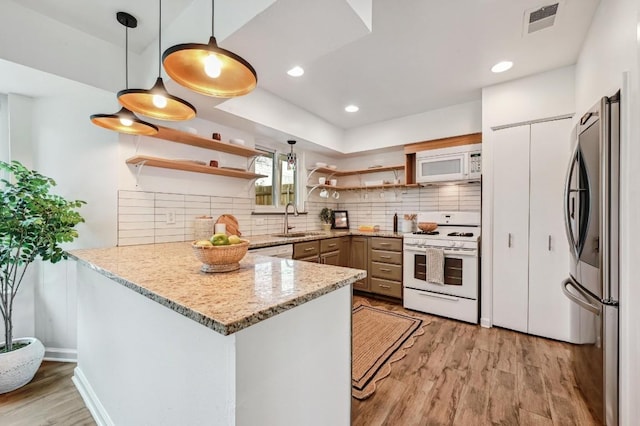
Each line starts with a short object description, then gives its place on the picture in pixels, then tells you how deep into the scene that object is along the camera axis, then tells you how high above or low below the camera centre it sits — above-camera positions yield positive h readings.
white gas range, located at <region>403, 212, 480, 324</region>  2.83 -0.63
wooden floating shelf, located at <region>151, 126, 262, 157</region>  2.35 +0.67
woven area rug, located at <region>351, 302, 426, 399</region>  1.91 -1.19
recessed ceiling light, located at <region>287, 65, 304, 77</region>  2.47 +1.31
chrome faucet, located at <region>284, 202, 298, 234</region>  3.58 -0.07
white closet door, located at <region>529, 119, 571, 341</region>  2.42 -0.21
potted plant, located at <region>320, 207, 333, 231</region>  4.34 -0.12
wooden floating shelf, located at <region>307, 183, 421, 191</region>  3.79 +0.37
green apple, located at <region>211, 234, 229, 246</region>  1.22 -0.14
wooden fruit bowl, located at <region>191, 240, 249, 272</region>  1.19 -0.21
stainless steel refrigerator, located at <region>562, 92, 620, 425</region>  1.35 -0.20
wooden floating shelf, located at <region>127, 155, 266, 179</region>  2.24 +0.41
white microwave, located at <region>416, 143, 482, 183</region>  3.13 +0.58
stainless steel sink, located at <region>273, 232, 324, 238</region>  3.48 -0.32
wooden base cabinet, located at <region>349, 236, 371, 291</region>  3.67 -0.63
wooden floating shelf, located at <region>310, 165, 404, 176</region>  3.97 +0.64
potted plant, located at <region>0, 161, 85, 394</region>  1.80 -0.16
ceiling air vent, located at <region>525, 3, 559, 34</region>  1.74 +1.32
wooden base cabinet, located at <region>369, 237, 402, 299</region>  3.41 -0.72
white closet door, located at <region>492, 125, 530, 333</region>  2.59 -0.15
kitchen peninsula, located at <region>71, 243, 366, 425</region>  0.80 -0.50
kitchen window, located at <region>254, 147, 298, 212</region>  3.56 +0.41
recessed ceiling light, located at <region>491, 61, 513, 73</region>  2.39 +1.32
